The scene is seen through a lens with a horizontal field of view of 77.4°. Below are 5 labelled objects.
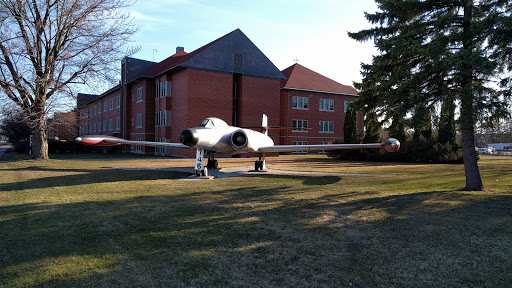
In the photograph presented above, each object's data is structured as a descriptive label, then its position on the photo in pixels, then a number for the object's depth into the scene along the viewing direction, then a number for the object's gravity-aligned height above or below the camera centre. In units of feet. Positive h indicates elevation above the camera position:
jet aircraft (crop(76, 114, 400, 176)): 44.06 +0.25
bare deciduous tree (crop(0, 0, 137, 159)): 67.21 +19.41
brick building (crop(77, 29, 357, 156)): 109.09 +19.36
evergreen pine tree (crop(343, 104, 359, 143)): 115.65 +6.11
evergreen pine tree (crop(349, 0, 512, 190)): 32.22 +9.28
